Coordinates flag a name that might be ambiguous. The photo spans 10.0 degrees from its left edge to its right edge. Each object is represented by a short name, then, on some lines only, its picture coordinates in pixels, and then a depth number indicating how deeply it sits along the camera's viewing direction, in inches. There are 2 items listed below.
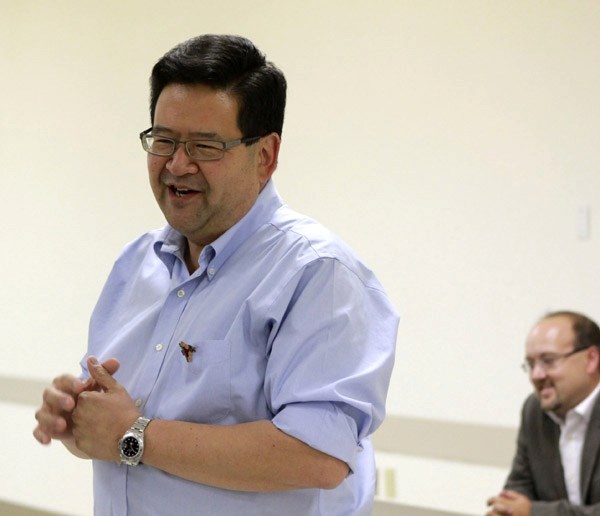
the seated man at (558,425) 212.7
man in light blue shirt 167.1
